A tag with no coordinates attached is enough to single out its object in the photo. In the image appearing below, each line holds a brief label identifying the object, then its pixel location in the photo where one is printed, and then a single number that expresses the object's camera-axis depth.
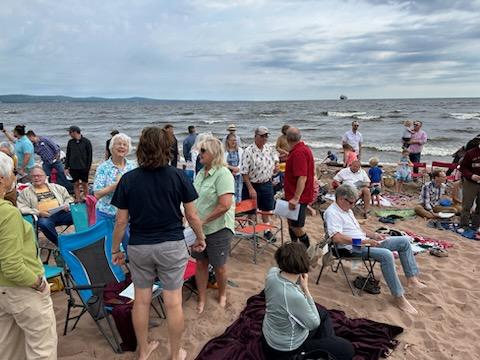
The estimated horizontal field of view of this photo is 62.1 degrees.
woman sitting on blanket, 2.46
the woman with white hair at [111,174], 3.70
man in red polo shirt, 4.17
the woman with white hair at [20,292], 1.96
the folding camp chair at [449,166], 9.12
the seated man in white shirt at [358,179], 7.30
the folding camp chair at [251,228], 4.88
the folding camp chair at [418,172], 9.73
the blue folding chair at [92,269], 3.12
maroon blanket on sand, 2.92
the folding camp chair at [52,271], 3.65
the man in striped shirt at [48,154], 7.72
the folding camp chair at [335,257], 4.09
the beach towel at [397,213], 7.20
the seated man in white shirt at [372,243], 3.86
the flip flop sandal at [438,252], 5.23
